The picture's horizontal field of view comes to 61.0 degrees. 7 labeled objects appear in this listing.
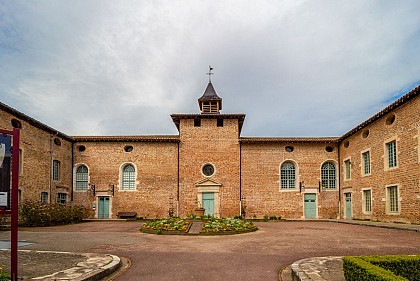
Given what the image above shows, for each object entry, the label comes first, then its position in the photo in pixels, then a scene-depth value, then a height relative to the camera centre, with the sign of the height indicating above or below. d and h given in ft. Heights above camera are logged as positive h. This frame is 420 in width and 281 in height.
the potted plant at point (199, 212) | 72.84 -7.46
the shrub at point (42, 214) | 61.98 -6.74
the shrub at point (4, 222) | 56.46 -7.49
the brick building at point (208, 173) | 82.79 +0.65
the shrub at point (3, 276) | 18.29 -5.16
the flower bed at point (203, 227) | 47.39 -7.23
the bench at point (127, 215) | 80.79 -8.85
